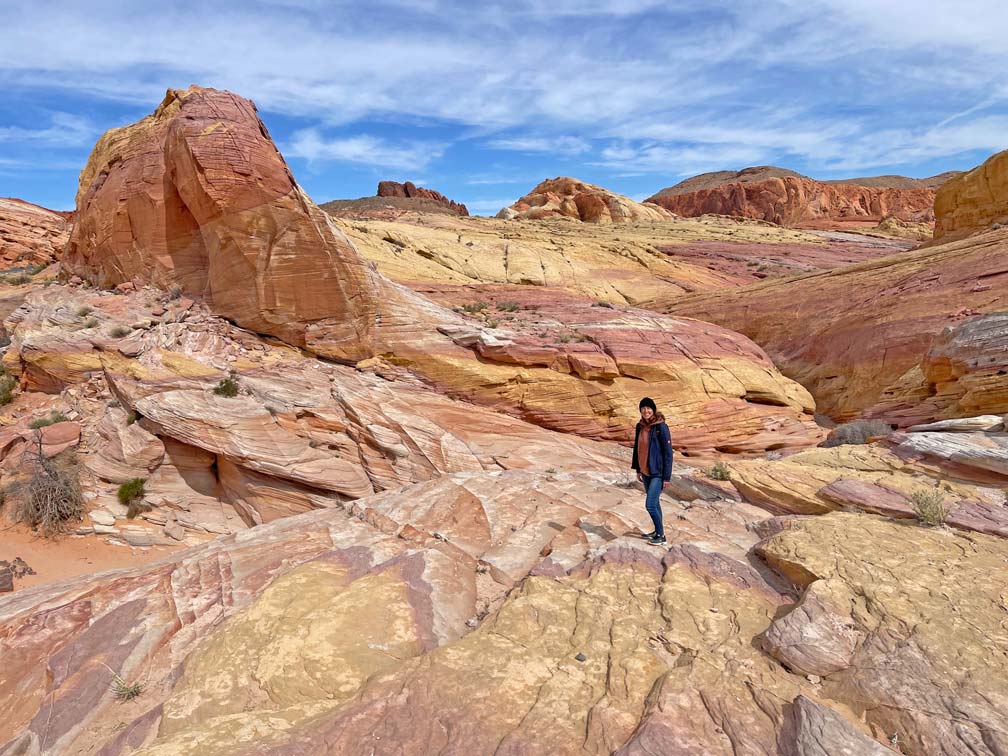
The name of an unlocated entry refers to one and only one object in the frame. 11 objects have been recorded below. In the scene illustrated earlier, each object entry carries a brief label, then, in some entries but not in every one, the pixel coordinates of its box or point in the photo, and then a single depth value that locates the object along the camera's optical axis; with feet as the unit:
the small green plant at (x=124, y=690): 15.11
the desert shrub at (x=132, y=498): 34.88
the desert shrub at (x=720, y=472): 27.71
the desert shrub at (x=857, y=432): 35.70
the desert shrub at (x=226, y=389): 36.94
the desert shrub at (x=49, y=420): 37.42
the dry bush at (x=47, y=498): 32.68
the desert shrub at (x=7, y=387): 40.55
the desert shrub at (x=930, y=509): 19.22
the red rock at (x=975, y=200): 77.84
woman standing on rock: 20.68
